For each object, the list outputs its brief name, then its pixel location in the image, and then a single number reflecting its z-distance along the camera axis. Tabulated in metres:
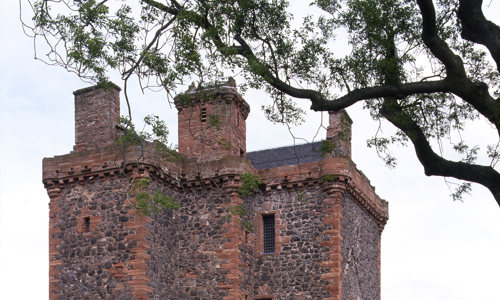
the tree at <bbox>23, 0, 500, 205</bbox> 13.51
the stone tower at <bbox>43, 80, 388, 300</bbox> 25.48
